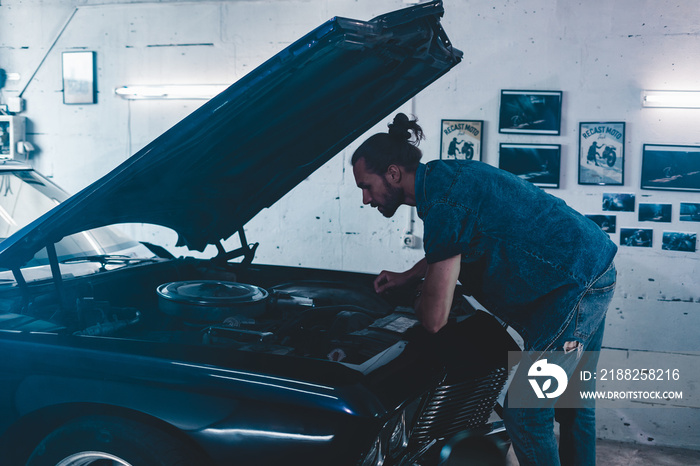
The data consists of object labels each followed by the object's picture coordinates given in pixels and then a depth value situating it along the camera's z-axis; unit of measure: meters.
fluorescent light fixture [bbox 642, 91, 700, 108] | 3.33
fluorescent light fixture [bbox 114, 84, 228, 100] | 3.98
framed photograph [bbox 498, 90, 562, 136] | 3.50
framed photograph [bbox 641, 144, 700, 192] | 3.36
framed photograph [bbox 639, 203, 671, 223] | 3.42
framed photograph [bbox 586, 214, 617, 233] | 3.48
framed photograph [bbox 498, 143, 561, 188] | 3.53
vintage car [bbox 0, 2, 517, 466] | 1.42
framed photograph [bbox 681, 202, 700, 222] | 3.39
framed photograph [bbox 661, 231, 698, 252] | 3.40
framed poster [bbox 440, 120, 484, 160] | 3.61
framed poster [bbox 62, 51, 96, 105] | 4.21
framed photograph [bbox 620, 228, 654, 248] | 3.45
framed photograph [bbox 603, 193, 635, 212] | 3.46
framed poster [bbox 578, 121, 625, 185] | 3.45
